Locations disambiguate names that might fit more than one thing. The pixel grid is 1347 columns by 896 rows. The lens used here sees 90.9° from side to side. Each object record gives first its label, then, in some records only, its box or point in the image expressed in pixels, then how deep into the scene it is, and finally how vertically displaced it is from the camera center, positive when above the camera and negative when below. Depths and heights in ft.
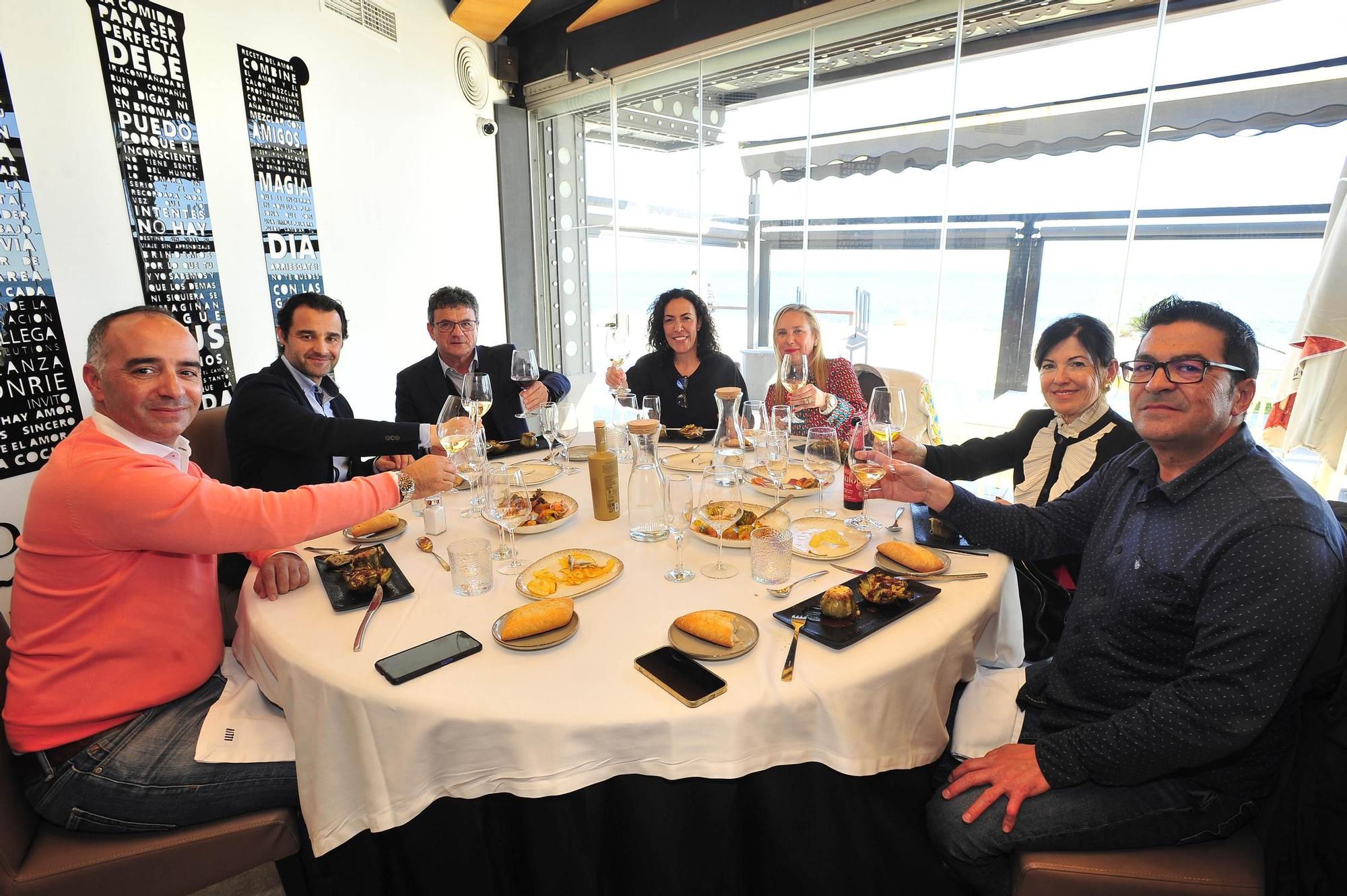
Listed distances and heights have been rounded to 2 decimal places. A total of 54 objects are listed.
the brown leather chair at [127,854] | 3.96 -3.44
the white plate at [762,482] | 6.66 -1.93
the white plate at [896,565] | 4.96 -2.04
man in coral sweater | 4.32 -2.15
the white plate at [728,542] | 5.46 -2.03
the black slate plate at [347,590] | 4.66 -2.13
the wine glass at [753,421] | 7.34 -1.44
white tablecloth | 3.56 -2.27
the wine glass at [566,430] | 8.04 -1.73
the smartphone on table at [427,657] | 3.82 -2.14
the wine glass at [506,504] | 5.12 -1.63
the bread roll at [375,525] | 5.91 -2.07
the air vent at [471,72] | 16.69 +5.46
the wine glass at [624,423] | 8.30 -1.90
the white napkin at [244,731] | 4.40 -2.94
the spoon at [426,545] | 5.54 -2.09
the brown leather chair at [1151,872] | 3.62 -3.14
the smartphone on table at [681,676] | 3.62 -2.14
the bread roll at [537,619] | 4.10 -2.01
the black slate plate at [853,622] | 4.09 -2.08
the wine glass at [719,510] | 4.97 -1.73
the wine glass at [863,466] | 5.41 -1.42
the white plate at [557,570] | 4.71 -2.06
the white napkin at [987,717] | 4.66 -2.98
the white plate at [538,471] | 7.45 -2.03
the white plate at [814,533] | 5.26 -2.03
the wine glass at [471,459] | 5.85 -1.49
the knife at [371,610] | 4.17 -2.12
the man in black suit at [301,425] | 7.79 -1.56
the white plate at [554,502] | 5.84 -2.01
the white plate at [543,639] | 4.00 -2.08
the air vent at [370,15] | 13.60 +5.68
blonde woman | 9.55 -1.37
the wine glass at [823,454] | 6.07 -1.46
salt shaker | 5.99 -2.03
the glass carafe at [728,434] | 6.80 -1.45
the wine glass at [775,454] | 6.19 -1.58
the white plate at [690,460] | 7.62 -1.97
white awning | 10.34 +2.98
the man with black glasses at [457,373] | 10.53 -1.34
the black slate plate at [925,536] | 5.49 -2.02
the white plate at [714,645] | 3.91 -2.09
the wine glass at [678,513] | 4.95 -1.64
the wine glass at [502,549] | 5.35 -2.10
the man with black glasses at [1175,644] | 3.56 -2.04
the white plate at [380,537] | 5.85 -2.13
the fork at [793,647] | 3.78 -2.11
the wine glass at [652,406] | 8.40 -1.45
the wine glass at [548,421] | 7.75 -1.51
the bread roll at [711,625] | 4.01 -2.02
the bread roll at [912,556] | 4.97 -1.97
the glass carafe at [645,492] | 5.70 -1.74
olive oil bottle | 6.03 -1.75
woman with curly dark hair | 11.20 -1.29
